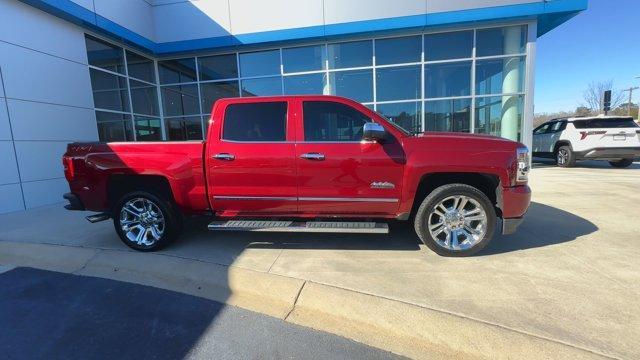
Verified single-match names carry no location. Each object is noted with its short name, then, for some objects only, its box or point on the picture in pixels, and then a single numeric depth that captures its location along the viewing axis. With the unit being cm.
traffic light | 1606
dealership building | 1001
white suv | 1070
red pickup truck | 393
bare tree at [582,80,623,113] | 5077
